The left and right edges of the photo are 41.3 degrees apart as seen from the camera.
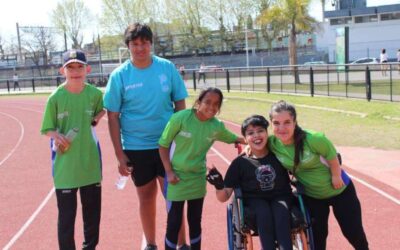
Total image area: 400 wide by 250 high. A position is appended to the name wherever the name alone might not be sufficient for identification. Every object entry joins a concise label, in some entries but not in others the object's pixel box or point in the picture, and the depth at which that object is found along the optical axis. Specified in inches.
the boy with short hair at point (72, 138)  162.4
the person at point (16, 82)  1774.0
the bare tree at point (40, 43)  3286.4
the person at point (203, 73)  1261.4
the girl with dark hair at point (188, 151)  159.8
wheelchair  146.9
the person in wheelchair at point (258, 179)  148.9
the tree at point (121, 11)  2662.4
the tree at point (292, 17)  1284.4
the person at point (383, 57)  1154.4
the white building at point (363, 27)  2367.1
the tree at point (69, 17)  3105.3
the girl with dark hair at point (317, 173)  150.4
